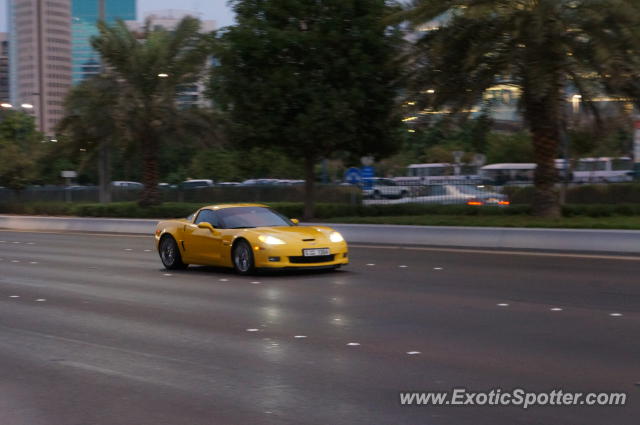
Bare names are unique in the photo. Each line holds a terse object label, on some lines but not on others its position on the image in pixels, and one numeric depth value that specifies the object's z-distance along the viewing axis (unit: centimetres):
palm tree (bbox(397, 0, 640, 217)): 2255
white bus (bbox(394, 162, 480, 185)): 6656
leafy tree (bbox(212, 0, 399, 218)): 2959
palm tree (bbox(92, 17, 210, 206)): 3619
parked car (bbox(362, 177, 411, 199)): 3077
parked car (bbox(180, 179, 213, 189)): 4192
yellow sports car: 1474
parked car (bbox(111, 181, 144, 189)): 7415
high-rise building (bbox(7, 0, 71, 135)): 3914
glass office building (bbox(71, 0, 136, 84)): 3759
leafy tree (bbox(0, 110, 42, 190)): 5088
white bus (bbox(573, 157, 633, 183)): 5802
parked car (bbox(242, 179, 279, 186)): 7010
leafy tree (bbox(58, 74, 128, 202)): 3653
